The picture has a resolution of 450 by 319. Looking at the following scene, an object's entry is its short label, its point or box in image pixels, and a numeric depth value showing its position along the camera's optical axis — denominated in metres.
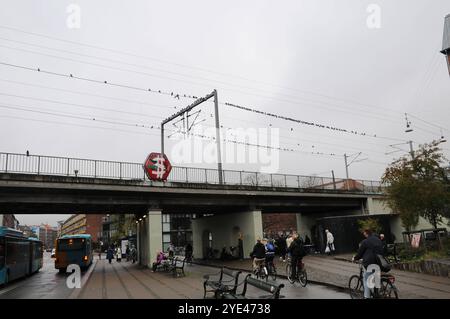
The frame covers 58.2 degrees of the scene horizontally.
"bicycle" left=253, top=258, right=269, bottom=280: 15.97
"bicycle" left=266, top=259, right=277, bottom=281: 17.25
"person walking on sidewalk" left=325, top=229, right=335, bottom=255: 27.83
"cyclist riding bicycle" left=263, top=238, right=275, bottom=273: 17.26
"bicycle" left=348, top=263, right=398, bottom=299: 9.52
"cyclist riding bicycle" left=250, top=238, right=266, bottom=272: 16.11
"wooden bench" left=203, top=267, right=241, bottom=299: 10.70
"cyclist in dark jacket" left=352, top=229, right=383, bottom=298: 9.72
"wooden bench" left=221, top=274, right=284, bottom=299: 7.93
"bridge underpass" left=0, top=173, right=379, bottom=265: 22.10
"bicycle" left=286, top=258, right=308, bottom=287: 14.47
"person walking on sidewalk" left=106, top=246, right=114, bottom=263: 40.82
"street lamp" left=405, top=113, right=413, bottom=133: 35.17
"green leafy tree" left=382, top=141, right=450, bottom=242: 20.94
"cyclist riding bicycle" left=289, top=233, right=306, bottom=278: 14.79
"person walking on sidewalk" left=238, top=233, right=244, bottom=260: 29.50
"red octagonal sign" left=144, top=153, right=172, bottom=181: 25.64
